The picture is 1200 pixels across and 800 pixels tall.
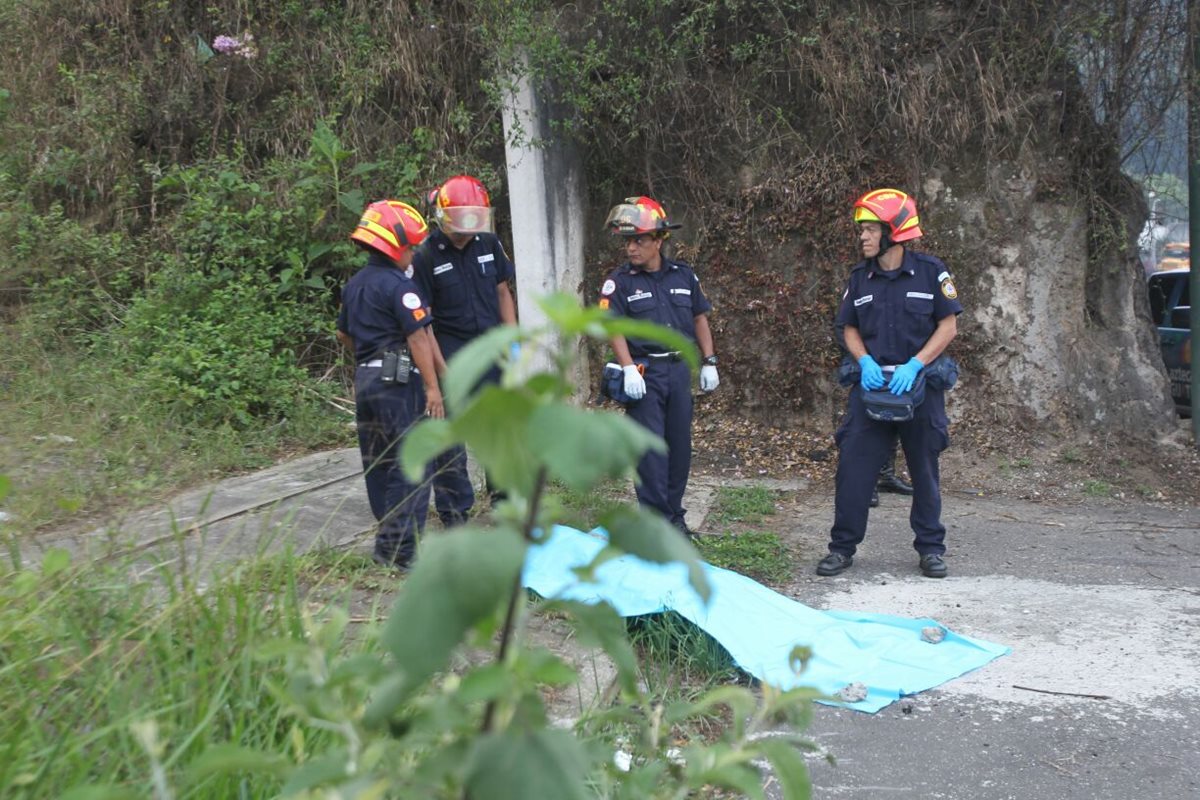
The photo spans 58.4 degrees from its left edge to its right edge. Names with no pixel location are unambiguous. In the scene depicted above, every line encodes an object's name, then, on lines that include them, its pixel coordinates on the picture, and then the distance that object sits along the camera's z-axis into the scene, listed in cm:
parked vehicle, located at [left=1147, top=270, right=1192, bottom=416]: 931
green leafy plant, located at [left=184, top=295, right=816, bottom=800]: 100
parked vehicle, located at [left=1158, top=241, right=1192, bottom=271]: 1123
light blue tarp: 414
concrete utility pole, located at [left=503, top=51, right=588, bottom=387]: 801
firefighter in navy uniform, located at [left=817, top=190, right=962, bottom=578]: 557
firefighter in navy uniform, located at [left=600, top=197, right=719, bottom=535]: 589
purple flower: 901
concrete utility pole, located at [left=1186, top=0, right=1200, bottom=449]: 771
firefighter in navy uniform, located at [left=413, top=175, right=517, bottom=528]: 582
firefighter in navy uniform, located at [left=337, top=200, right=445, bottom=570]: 511
